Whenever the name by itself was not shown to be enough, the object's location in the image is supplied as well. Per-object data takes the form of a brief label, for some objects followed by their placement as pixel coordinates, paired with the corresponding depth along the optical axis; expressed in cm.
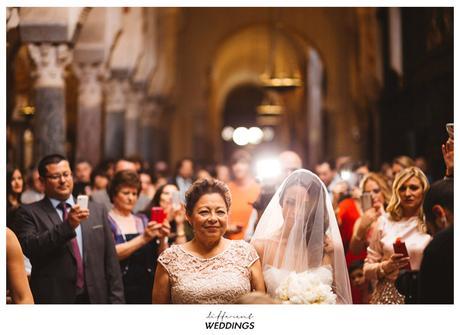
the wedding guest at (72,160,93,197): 1092
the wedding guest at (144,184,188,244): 788
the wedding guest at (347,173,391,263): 732
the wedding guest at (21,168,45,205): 1022
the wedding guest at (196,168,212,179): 1209
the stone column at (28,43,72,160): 1228
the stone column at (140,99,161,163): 2449
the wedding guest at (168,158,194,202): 1321
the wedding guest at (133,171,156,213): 951
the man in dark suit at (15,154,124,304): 614
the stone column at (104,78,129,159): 1952
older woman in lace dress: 504
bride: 552
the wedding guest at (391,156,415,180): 948
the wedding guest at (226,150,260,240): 905
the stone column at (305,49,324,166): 3412
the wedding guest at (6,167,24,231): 785
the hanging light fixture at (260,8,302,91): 1980
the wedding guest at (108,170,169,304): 708
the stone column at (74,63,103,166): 1642
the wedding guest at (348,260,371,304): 775
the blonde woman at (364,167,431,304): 642
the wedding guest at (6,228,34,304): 476
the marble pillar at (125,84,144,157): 2177
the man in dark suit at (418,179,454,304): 405
